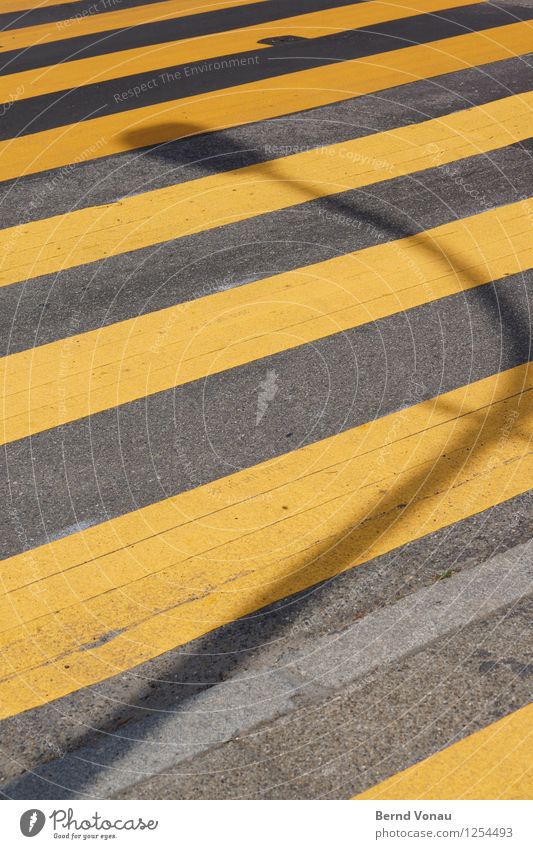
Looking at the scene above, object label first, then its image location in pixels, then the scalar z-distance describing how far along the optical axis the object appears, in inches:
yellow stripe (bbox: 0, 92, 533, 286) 265.9
